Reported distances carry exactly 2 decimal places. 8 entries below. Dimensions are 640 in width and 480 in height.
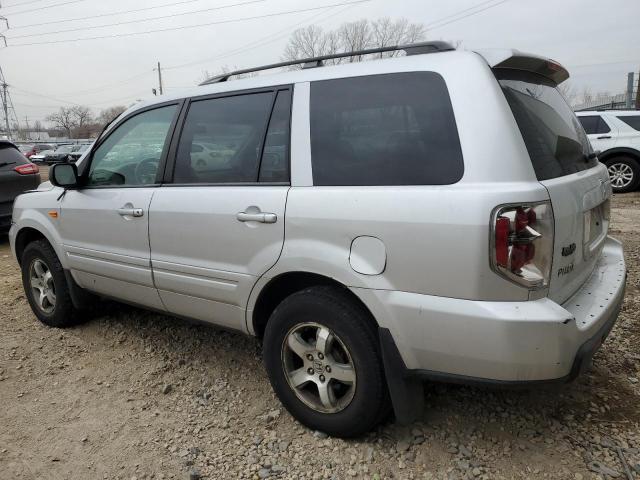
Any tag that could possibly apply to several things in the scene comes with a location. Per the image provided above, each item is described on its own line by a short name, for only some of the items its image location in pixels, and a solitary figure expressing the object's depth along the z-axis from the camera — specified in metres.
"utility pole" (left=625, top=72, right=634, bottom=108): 27.66
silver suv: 1.90
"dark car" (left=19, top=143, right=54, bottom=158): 36.32
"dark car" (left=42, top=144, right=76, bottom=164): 30.45
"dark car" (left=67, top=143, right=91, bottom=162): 33.53
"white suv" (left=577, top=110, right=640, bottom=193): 9.97
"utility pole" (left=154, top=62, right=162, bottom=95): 60.31
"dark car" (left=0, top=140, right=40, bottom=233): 7.31
